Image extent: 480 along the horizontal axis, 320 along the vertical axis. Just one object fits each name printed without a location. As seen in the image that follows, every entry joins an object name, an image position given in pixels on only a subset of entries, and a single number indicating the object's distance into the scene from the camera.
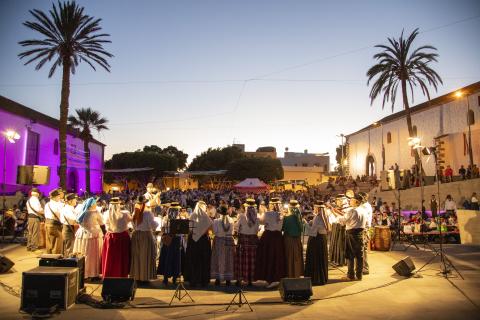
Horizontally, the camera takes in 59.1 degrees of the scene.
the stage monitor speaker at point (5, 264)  10.65
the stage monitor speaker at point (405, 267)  10.61
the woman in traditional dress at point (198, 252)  9.70
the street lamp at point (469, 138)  26.88
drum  15.52
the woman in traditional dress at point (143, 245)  9.48
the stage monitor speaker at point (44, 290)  7.11
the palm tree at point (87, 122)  42.79
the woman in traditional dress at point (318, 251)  10.00
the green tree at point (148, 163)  66.06
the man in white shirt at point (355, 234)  10.20
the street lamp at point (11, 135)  17.05
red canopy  38.91
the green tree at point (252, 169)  61.38
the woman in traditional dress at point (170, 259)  9.78
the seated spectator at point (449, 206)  19.48
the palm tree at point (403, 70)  28.27
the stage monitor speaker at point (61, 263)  7.96
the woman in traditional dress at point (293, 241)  9.74
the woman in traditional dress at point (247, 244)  9.73
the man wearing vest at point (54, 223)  11.80
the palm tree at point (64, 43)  22.86
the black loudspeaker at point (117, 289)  7.84
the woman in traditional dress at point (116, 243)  9.35
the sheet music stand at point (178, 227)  8.19
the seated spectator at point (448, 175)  25.12
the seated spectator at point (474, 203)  19.72
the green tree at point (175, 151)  88.25
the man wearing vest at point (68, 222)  11.12
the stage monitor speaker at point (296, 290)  8.02
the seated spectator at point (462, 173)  24.08
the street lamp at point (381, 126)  40.94
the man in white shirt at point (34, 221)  14.86
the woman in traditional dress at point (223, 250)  9.91
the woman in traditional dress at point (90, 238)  9.86
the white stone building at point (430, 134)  27.83
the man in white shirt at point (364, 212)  10.79
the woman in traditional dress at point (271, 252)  9.73
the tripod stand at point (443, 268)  10.65
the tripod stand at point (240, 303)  7.68
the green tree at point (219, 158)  69.12
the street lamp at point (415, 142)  14.44
